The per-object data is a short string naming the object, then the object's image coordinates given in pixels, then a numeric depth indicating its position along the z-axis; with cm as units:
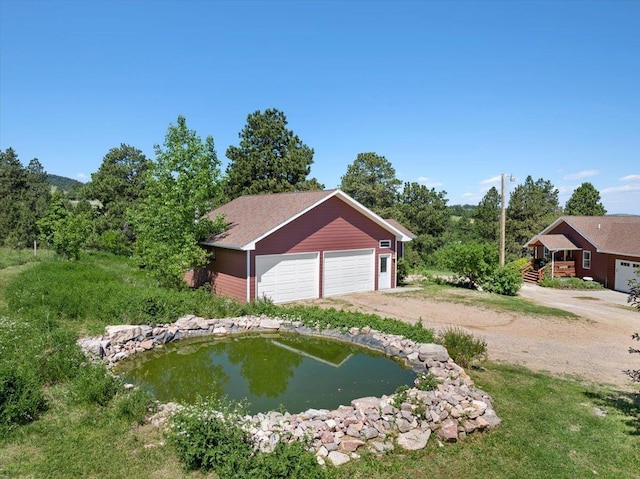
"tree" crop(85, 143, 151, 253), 3045
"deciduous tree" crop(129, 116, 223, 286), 1653
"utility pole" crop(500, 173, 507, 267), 2342
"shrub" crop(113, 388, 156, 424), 657
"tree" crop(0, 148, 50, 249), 3297
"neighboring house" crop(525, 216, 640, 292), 2248
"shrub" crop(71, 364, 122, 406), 702
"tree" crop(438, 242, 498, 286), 2038
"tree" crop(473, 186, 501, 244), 3631
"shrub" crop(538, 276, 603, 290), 2323
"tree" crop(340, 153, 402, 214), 3788
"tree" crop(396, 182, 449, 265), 3488
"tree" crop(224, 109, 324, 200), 3134
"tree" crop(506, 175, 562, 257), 3431
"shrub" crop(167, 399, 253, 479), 521
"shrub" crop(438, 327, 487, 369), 925
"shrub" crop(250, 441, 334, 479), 504
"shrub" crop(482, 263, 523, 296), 1973
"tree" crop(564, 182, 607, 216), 3822
